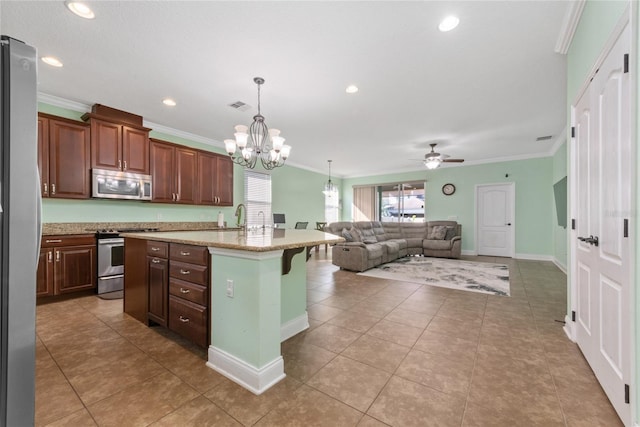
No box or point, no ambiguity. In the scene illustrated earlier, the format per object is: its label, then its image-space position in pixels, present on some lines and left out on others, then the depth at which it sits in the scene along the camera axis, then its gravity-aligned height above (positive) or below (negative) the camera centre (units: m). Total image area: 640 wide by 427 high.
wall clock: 7.70 +0.73
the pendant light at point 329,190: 8.06 +0.76
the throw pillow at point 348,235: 5.34 -0.45
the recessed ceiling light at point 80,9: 1.95 +1.59
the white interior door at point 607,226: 1.37 -0.08
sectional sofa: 5.16 -0.69
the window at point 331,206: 9.07 +0.25
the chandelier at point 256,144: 2.93 +0.84
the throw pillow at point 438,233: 6.98 -0.53
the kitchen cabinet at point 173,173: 4.34 +0.72
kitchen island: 1.65 -0.63
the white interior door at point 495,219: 6.92 -0.15
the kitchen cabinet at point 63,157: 3.29 +0.75
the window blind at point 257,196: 6.12 +0.44
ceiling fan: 5.46 +1.16
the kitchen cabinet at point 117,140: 3.68 +1.10
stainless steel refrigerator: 0.86 -0.06
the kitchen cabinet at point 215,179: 4.98 +0.69
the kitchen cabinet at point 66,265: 3.22 -0.67
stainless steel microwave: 3.67 +0.43
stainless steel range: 3.62 -0.67
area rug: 4.02 -1.14
